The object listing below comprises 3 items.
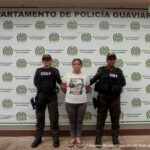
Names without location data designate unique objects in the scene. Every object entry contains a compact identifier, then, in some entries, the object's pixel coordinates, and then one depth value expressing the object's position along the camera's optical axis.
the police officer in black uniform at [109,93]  3.04
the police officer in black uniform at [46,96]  3.07
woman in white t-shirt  3.03
